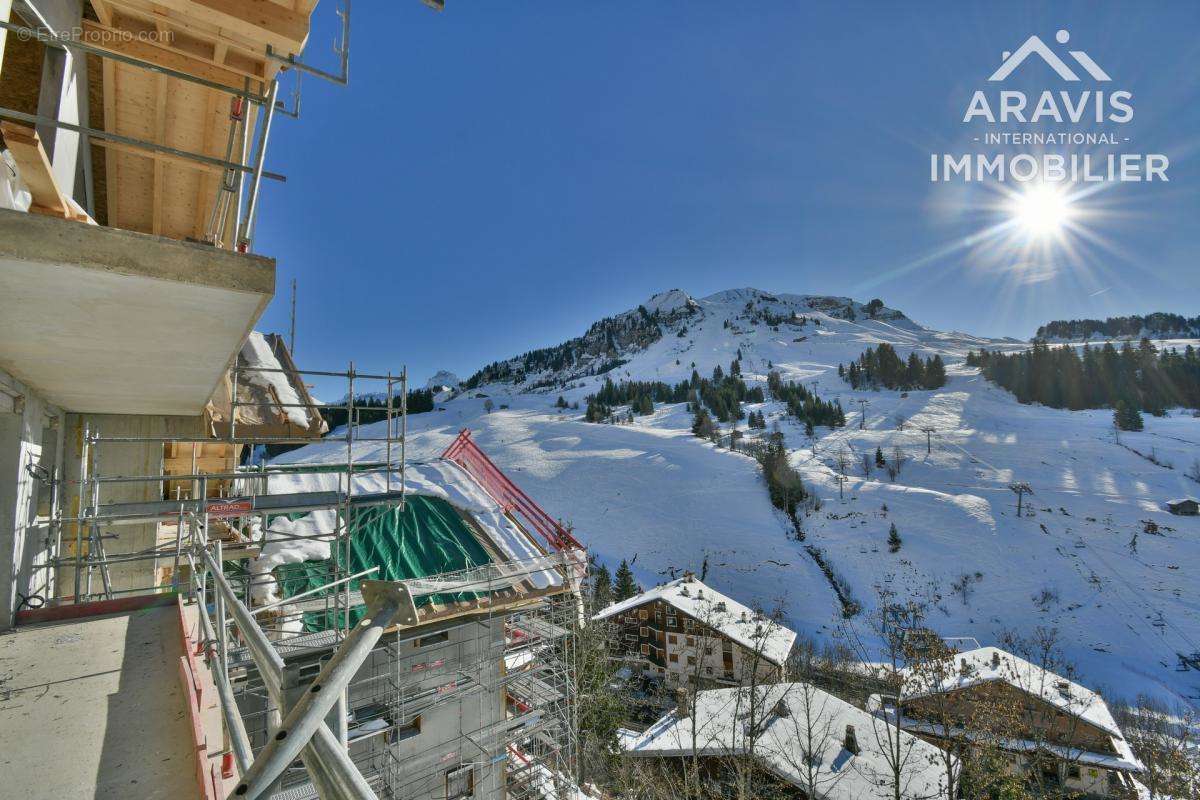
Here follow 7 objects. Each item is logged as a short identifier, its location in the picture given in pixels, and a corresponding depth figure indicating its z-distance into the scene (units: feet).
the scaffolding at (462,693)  26.63
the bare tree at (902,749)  46.62
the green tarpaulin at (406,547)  29.91
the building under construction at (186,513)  7.18
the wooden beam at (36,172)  9.07
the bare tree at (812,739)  48.78
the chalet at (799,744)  49.42
